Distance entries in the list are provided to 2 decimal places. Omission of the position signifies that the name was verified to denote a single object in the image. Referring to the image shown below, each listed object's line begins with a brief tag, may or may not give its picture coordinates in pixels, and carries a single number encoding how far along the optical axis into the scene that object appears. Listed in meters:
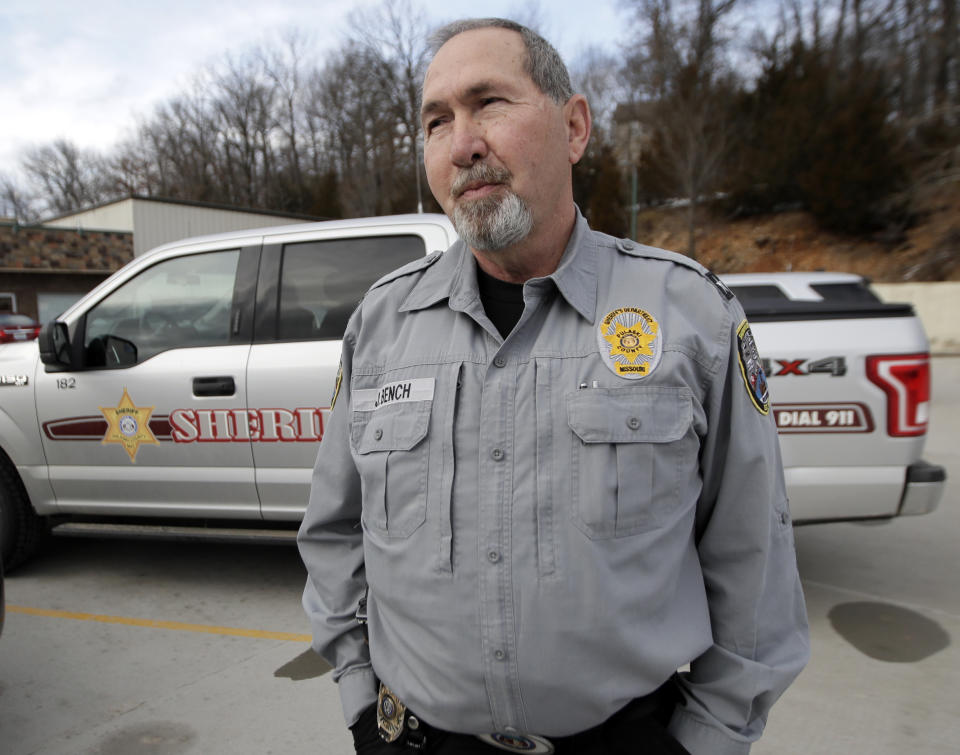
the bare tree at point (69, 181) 49.88
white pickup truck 3.45
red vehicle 15.47
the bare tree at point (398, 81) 36.72
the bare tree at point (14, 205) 49.31
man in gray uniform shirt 1.24
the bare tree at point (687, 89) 26.78
